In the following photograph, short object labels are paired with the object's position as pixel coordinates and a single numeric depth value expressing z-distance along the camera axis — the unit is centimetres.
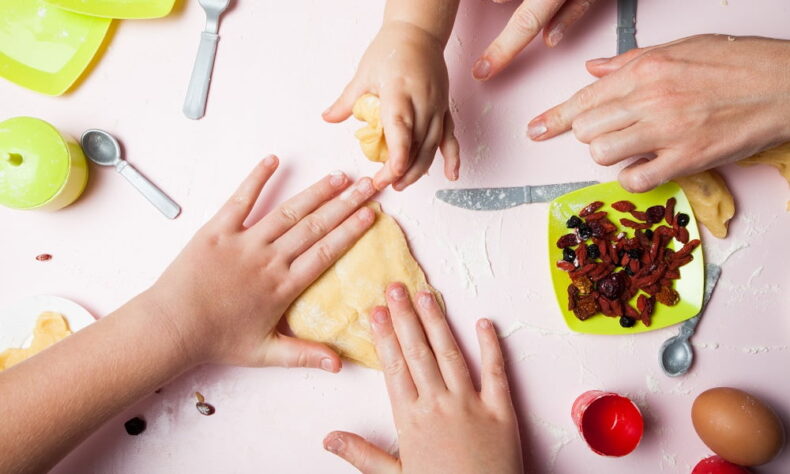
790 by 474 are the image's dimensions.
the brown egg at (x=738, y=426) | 49
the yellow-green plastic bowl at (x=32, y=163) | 49
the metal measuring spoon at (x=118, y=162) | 52
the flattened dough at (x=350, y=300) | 51
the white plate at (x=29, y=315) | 51
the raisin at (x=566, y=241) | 52
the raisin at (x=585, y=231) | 52
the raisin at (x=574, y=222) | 52
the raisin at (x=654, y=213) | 52
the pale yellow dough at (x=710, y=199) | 51
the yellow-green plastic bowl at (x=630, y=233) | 52
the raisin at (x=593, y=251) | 52
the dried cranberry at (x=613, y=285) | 51
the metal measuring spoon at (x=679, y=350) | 53
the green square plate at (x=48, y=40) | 53
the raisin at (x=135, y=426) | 52
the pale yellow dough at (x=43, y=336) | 50
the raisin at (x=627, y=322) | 52
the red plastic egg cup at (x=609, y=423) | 50
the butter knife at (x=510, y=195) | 53
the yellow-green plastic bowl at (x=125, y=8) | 52
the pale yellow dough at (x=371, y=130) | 47
